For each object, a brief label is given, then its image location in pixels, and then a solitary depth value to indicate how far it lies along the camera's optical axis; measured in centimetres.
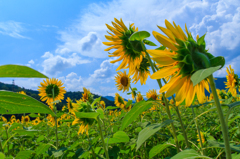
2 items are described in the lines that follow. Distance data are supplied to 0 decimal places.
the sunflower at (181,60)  62
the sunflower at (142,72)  145
